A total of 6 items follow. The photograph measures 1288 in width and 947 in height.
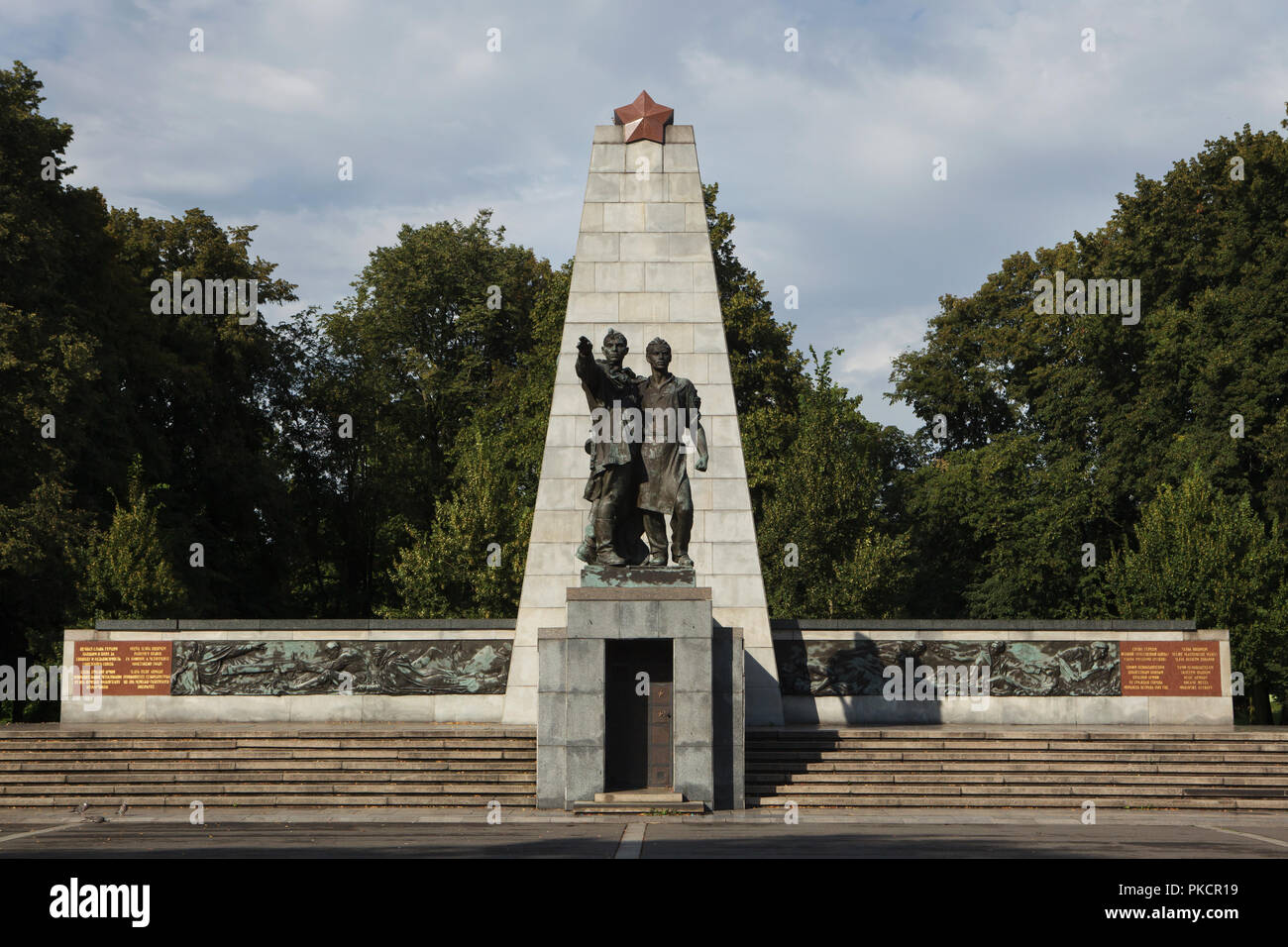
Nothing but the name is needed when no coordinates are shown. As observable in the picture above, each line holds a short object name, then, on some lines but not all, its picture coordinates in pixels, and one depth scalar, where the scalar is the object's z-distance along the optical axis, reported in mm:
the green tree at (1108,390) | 30906
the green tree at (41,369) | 25797
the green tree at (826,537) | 29562
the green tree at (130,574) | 27172
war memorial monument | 20141
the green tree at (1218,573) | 27484
